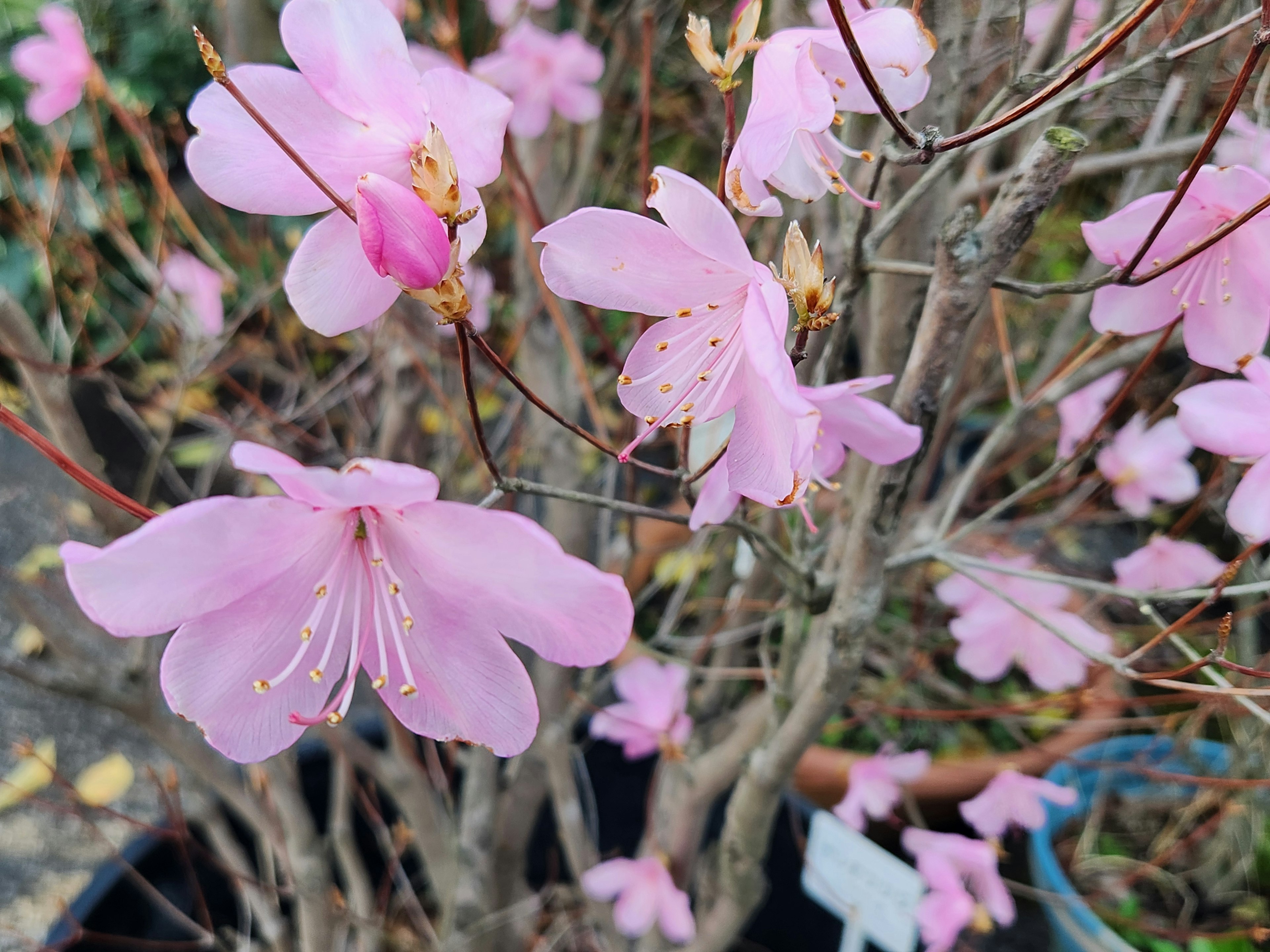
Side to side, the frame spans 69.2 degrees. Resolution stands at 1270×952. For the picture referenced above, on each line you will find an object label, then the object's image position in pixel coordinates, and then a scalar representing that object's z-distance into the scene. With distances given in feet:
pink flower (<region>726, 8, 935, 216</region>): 0.43
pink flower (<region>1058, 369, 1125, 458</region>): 1.33
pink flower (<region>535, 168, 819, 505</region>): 0.40
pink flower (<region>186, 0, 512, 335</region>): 0.46
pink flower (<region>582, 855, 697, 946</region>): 1.12
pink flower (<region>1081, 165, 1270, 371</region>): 0.54
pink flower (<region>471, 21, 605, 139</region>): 1.41
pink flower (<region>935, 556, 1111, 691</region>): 1.18
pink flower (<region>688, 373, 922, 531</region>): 0.51
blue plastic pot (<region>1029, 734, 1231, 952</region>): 1.28
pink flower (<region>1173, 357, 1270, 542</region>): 0.52
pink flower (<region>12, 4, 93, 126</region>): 1.53
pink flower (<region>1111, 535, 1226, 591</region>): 1.14
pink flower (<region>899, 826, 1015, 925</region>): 1.13
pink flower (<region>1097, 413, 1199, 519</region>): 1.33
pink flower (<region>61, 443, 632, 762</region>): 0.38
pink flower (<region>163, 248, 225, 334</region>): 1.91
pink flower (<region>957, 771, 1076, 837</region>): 1.23
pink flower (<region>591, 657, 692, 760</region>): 1.19
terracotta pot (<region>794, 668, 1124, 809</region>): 1.50
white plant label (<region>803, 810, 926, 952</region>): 0.95
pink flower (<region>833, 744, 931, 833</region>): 1.30
